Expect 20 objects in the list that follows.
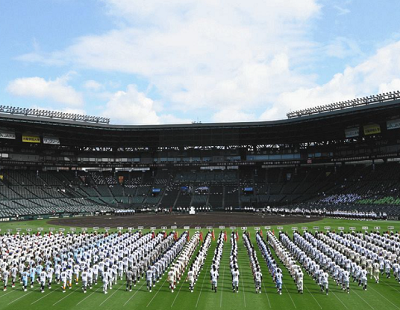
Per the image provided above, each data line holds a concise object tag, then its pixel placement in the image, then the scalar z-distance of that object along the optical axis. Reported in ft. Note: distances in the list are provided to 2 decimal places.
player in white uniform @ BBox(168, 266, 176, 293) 71.77
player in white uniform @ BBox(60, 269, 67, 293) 73.77
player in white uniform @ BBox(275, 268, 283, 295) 69.46
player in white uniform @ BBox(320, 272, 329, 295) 69.87
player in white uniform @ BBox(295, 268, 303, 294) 70.18
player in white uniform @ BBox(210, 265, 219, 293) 70.54
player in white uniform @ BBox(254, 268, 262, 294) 70.86
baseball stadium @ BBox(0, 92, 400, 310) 72.02
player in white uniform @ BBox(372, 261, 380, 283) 79.05
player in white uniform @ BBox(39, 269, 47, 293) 72.33
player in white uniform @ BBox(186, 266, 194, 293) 71.61
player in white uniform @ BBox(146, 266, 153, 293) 73.10
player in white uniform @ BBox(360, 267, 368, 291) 72.95
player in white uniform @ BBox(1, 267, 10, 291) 77.20
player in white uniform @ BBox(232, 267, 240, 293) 70.74
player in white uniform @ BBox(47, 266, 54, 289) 74.39
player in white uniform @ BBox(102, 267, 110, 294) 71.97
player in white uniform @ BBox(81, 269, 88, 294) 72.38
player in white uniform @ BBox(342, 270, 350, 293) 71.06
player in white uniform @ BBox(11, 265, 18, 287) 77.15
